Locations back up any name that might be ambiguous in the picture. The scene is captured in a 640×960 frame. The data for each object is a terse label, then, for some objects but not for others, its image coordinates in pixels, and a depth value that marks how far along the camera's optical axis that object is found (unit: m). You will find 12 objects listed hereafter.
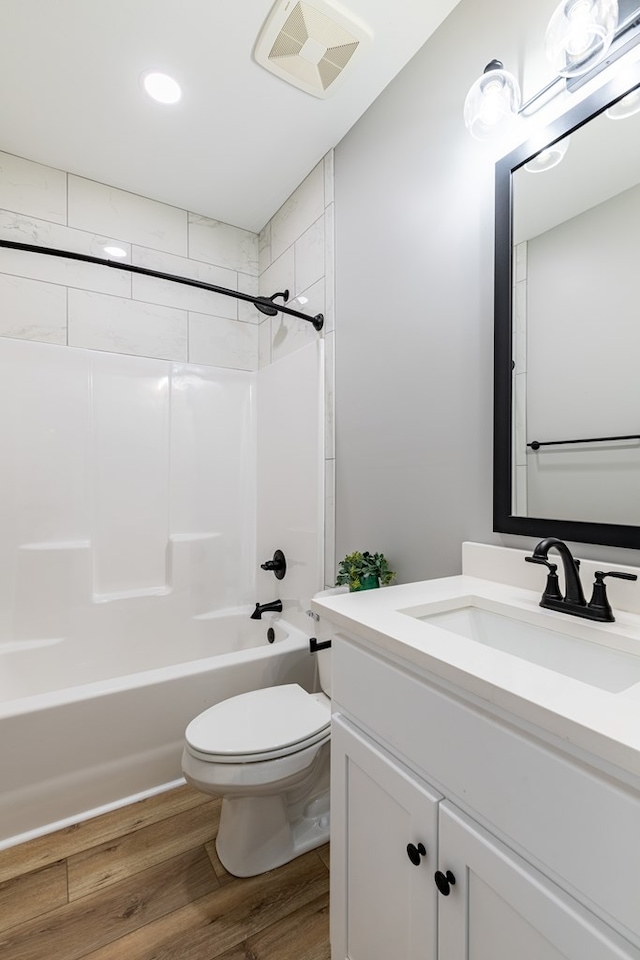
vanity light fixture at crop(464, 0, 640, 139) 0.91
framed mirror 0.94
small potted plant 1.48
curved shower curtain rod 1.66
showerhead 2.03
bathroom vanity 0.50
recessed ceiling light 1.57
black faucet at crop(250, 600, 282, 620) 2.07
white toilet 1.23
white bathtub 1.42
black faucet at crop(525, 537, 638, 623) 0.86
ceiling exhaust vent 1.32
